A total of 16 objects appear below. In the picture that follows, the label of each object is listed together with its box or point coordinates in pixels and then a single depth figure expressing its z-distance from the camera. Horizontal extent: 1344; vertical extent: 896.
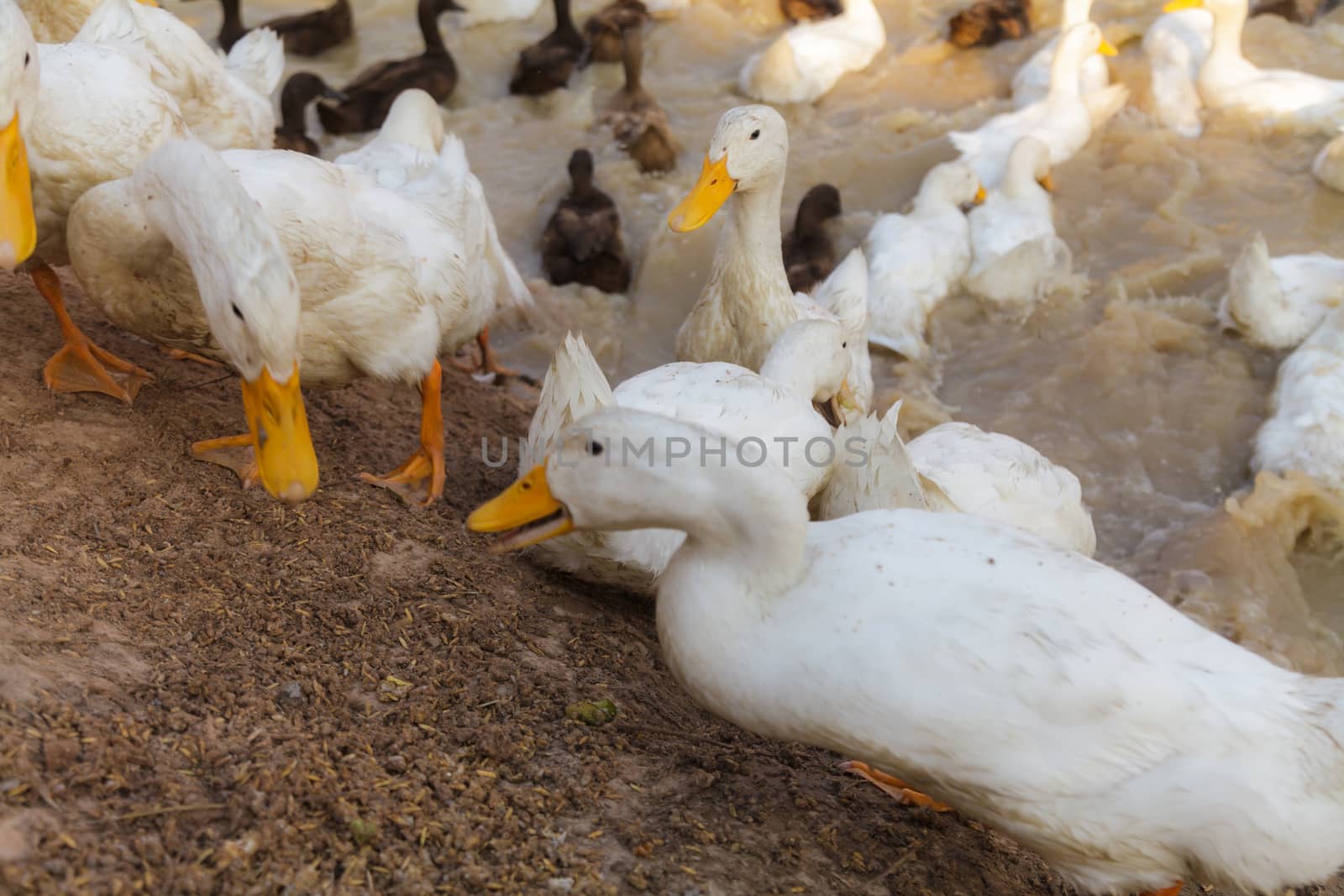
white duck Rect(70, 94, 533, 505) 3.42
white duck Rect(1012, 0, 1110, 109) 8.48
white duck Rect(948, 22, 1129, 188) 7.86
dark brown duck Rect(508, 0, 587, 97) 8.85
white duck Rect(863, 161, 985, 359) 6.52
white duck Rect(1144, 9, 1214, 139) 8.24
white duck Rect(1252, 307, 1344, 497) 5.25
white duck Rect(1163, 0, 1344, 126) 7.84
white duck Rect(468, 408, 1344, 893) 2.39
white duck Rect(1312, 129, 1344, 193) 7.21
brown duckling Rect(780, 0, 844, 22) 9.82
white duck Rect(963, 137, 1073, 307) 6.80
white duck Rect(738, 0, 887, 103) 8.66
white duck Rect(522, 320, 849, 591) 3.63
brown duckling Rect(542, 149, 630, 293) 6.90
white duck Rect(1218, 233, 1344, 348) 6.07
